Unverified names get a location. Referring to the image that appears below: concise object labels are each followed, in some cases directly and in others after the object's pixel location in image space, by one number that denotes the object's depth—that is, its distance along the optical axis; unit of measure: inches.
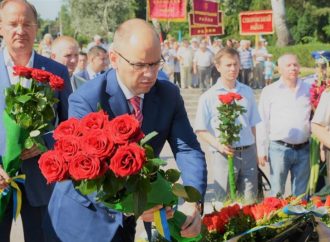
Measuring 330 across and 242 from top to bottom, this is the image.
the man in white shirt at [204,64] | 722.8
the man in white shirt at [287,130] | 226.2
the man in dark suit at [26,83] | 141.8
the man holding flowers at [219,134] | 217.0
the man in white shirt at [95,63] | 285.6
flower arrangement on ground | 110.0
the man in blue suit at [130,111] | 93.3
